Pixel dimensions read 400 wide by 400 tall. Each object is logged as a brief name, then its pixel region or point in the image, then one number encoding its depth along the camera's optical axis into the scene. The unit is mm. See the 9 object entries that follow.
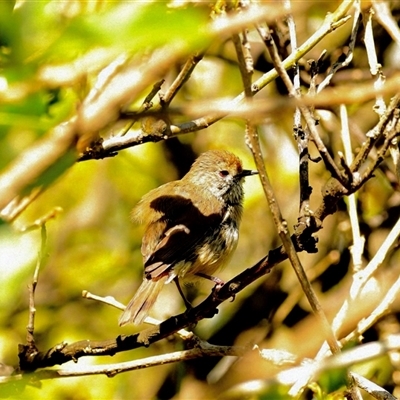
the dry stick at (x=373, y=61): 5730
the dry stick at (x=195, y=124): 5492
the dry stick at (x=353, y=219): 6845
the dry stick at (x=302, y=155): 4914
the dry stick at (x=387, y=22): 6324
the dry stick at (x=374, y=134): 4586
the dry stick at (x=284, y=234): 3301
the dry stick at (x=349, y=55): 5773
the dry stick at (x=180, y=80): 5516
